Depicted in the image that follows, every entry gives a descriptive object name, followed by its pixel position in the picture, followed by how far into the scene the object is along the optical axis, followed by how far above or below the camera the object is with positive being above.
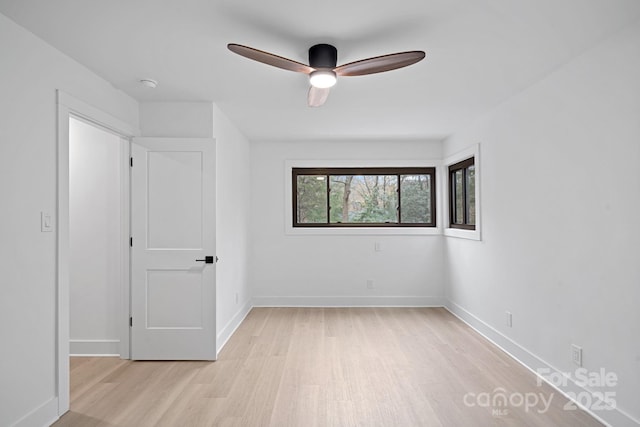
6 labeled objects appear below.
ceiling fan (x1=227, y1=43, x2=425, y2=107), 2.11 +0.90
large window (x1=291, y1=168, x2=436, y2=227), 5.62 +0.30
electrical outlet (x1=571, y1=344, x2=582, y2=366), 2.64 -0.96
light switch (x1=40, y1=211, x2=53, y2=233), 2.39 -0.02
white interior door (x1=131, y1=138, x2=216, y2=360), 3.52 -0.28
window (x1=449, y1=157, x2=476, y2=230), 4.69 +0.28
